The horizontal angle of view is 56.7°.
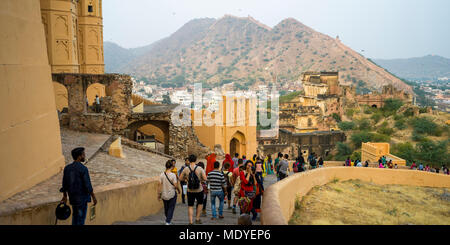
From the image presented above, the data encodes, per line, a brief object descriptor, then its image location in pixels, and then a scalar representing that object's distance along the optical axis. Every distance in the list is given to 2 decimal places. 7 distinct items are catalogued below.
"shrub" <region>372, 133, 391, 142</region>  50.50
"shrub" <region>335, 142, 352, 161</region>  48.04
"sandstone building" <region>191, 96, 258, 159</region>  22.52
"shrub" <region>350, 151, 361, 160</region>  42.45
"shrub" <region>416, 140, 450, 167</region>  41.88
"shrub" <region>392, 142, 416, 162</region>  43.00
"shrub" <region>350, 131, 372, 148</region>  50.88
